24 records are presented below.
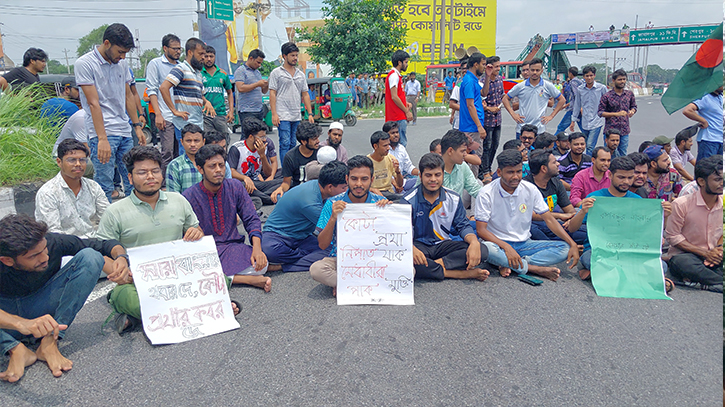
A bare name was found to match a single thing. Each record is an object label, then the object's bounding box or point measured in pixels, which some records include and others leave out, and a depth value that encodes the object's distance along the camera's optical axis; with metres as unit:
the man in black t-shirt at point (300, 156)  6.34
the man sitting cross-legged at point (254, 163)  6.96
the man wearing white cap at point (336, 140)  6.62
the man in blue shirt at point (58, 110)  7.27
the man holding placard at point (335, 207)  4.04
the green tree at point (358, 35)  25.09
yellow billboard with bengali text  66.00
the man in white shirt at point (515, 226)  4.45
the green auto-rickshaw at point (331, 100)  19.48
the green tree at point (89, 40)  75.44
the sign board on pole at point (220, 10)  23.89
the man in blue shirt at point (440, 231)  4.32
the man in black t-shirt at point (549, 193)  5.07
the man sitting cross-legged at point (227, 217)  4.20
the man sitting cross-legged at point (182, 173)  5.21
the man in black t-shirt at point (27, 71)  7.78
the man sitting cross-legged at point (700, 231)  4.22
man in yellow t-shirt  6.11
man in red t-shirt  7.86
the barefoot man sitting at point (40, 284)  2.87
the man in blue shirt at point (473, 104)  7.38
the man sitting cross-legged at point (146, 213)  3.71
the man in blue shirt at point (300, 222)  4.54
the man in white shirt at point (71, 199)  4.07
